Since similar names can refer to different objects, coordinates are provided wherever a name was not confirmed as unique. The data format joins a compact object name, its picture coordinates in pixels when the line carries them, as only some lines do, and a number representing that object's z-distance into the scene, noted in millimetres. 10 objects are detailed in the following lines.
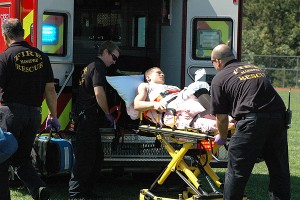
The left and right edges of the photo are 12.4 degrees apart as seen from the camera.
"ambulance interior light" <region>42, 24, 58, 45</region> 14955
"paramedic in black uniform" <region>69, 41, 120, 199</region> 14603
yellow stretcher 13209
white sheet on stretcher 13304
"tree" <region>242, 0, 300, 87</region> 76492
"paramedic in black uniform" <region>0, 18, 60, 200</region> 12992
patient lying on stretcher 13439
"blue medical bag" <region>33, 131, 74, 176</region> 14143
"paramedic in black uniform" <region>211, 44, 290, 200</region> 12207
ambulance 15022
